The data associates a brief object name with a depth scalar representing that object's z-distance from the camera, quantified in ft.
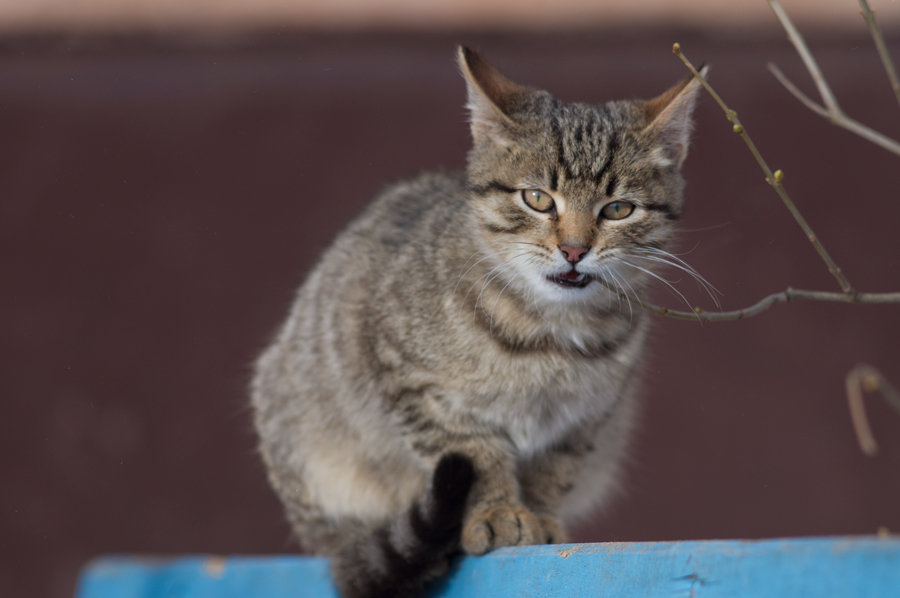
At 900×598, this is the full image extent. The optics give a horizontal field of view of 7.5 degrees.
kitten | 9.72
